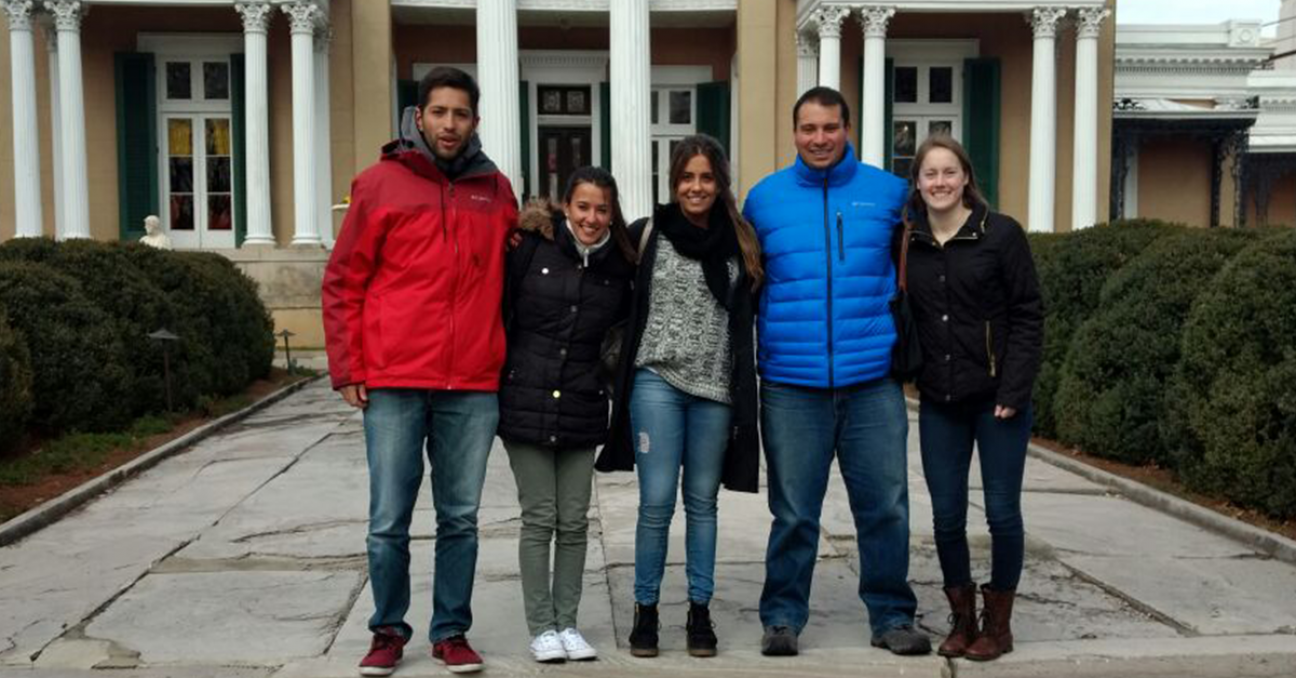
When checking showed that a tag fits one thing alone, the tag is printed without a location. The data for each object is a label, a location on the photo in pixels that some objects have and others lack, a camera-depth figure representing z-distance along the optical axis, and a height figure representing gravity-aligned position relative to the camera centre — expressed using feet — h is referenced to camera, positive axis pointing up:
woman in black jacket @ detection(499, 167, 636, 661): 15.72 -1.71
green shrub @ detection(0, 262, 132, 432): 33.32 -3.01
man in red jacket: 15.35 -1.17
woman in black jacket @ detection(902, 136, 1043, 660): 15.76 -1.56
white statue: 64.50 +0.45
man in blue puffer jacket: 15.92 -1.67
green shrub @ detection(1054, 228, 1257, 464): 29.84 -2.70
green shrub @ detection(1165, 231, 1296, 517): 24.23 -2.92
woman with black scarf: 15.74 -1.56
